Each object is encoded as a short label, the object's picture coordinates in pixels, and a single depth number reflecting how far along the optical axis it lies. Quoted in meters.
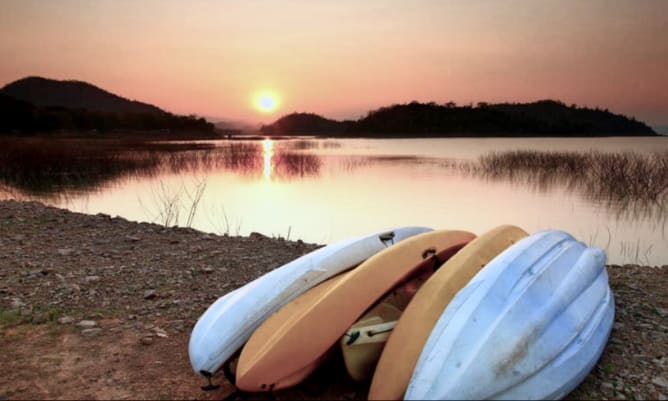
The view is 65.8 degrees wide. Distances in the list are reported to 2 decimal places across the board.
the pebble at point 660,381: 2.71
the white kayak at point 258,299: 2.64
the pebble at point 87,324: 3.54
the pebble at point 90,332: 3.43
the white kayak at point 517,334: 2.08
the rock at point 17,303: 3.87
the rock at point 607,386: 2.67
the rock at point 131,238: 6.00
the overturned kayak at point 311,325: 2.38
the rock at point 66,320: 3.61
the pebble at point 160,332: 3.45
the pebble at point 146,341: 3.32
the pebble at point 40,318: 3.61
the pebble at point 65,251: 5.30
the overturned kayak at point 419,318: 2.20
